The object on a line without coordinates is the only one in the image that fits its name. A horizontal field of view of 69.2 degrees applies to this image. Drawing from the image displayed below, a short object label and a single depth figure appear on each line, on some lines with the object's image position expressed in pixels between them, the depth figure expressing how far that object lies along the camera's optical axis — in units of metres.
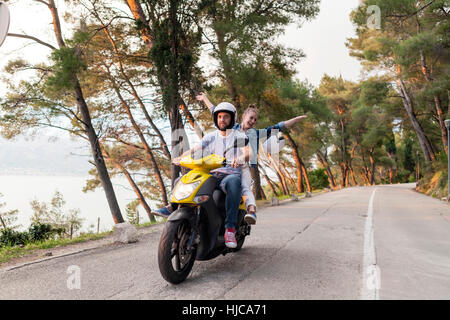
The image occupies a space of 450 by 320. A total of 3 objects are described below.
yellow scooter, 3.10
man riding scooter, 3.64
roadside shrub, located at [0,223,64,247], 8.10
